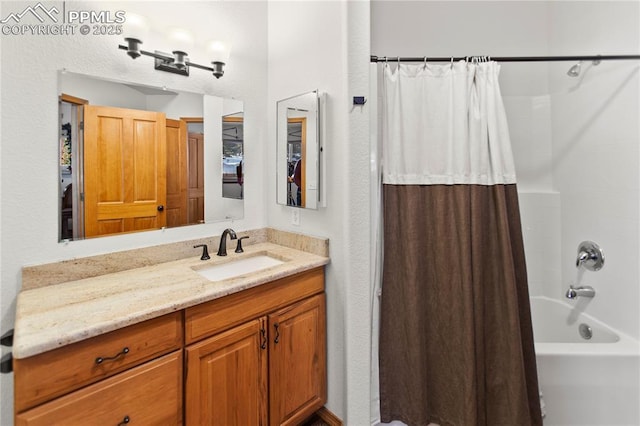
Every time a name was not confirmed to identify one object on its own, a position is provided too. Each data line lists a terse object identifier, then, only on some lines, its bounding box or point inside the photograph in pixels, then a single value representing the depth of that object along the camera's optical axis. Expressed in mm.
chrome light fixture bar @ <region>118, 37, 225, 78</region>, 1453
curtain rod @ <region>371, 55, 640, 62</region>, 1573
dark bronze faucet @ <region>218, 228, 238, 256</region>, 1745
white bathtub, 1418
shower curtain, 1539
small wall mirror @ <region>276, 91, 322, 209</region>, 1723
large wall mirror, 1347
